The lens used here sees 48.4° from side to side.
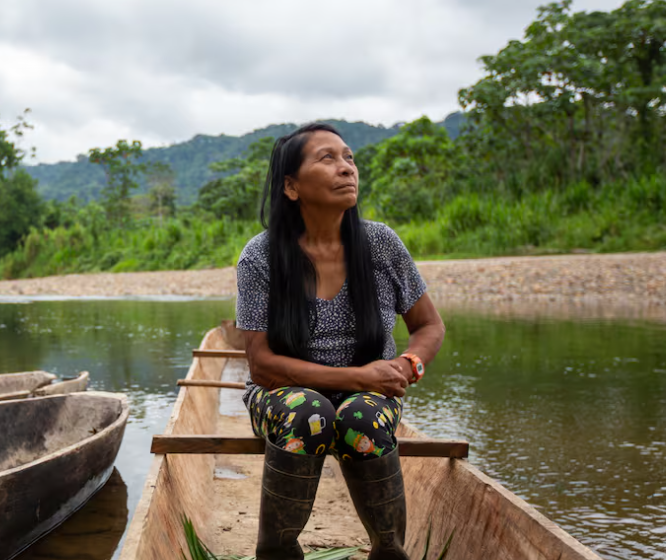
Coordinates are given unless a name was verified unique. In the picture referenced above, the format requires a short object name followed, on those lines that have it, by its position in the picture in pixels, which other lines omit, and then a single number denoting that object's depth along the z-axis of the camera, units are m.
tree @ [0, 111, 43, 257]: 30.11
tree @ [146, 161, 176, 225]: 44.19
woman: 1.73
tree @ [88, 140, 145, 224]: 31.53
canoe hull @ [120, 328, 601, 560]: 1.67
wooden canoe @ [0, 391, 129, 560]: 2.37
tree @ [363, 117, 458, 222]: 19.27
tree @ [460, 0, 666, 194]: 15.48
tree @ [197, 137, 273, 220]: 28.08
